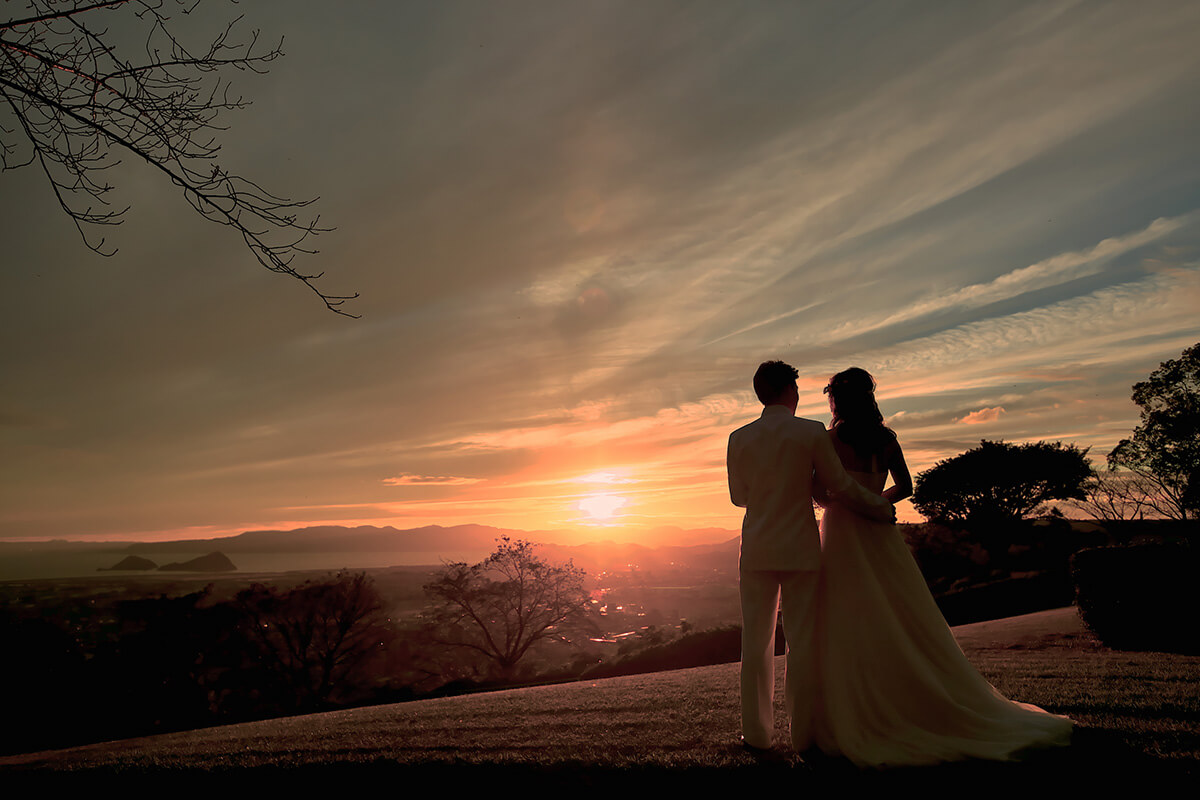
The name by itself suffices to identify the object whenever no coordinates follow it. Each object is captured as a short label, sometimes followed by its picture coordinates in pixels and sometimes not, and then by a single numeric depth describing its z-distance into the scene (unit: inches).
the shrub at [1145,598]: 431.5
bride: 170.2
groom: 183.8
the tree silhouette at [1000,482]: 1758.1
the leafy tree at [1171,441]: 1148.5
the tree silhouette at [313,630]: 1850.4
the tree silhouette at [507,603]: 1953.7
